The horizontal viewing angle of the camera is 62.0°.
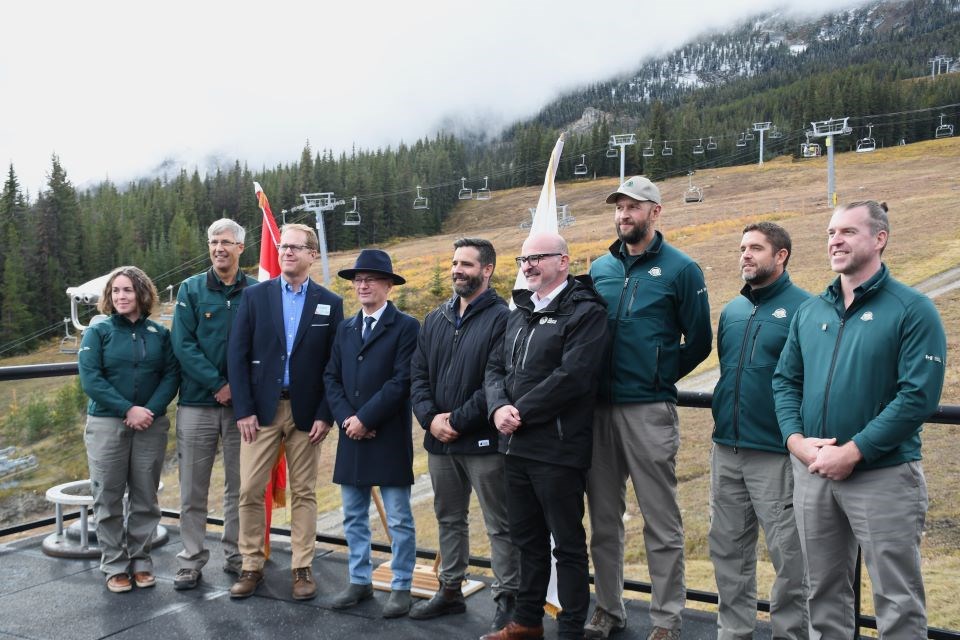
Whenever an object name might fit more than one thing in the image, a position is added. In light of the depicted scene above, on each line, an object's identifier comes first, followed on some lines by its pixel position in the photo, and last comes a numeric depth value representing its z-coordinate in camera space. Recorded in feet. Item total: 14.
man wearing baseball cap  12.19
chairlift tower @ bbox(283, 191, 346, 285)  120.37
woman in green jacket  15.08
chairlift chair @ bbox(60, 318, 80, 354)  185.37
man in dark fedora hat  14.17
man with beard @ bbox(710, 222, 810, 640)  11.34
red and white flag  19.35
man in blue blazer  14.96
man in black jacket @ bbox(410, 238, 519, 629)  13.24
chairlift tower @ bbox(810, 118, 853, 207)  139.95
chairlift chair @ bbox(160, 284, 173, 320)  200.54
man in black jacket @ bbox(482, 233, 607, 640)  11.82
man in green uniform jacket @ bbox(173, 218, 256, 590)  15.43
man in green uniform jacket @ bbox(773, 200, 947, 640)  9.31
